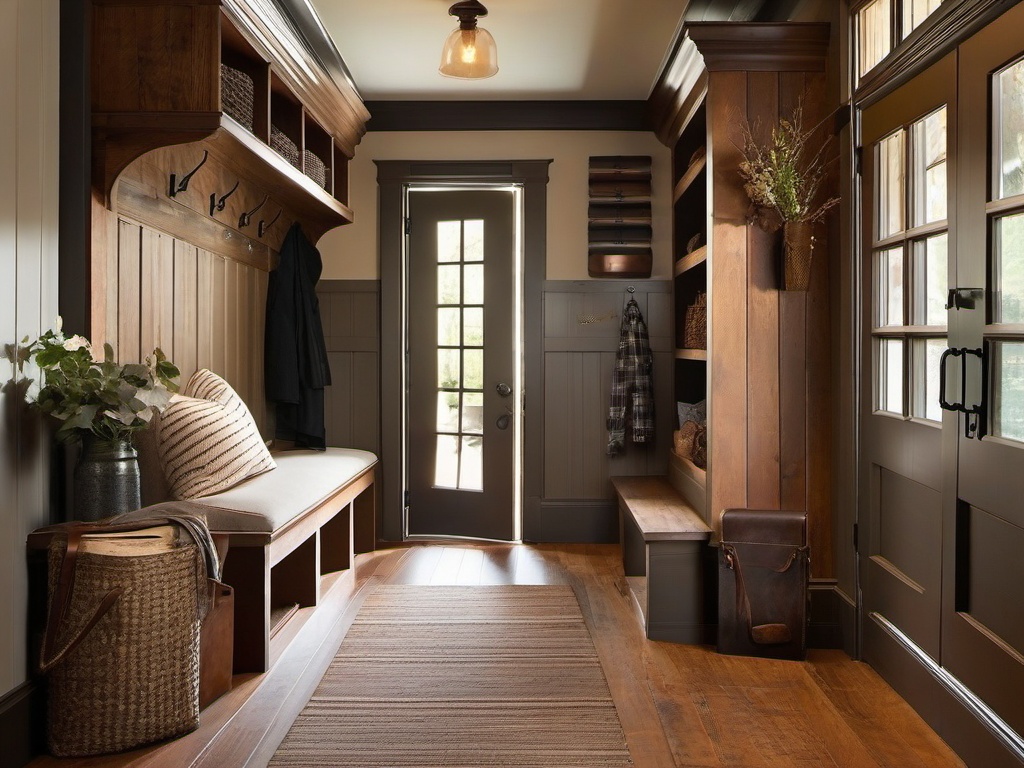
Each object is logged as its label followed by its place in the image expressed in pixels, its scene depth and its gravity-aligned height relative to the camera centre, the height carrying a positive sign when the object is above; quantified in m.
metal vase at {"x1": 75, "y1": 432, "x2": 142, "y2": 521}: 2.65 -0.32
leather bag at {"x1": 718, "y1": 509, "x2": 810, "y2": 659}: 3.25 -0.75
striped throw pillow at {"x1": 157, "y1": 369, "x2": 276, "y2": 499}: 3.04 -0.24
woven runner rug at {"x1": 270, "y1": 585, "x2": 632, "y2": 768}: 2.48 -1.06
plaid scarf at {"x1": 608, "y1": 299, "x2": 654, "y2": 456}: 5.05 -0.04
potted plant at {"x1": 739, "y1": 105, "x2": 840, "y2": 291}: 3.31 +0.74
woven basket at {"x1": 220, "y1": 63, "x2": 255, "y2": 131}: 3.11 +1.04
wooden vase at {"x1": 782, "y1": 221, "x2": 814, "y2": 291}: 3.32 +0.48
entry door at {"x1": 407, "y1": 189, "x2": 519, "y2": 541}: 5.28 +0.12
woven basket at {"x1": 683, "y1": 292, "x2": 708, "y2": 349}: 4.12 +0.26
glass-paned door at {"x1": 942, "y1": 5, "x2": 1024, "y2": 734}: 2.22 -0.01
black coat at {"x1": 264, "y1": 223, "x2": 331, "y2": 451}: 4.56 +0.12
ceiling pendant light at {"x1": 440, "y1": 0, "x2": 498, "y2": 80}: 3.63 +1.38
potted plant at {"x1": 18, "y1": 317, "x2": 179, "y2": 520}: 2.54 -0.09
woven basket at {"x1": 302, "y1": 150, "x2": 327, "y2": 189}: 4.21 +1.03
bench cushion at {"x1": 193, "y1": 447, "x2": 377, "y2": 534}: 2.93 -0.44
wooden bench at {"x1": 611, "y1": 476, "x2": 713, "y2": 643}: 3.47 -0.82
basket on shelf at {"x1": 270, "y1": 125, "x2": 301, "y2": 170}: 3.77 +1.02
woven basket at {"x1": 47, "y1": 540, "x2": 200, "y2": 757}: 2.37 -0.78
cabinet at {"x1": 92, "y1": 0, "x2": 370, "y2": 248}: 2.79 +0.97
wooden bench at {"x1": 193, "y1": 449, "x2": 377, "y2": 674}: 2.95 -0.60
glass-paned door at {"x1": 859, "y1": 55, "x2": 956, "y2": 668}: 2.68 +0.08
